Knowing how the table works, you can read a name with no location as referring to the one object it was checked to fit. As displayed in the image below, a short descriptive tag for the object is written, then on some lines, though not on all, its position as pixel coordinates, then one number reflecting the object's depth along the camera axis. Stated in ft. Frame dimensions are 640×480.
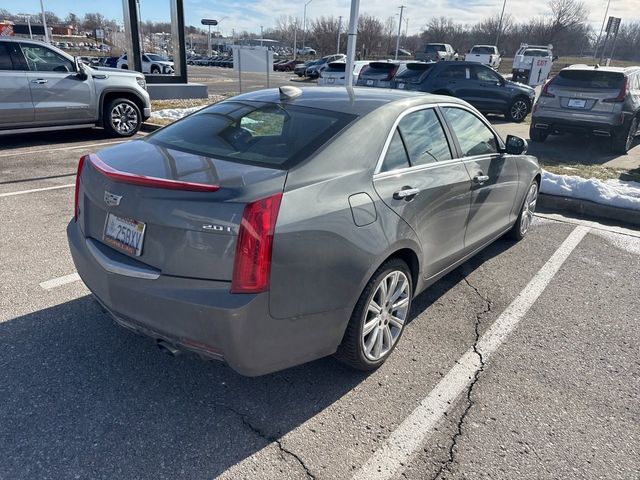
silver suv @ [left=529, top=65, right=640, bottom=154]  31.48
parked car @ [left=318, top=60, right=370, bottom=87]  59.88
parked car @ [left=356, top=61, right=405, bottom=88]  49.55
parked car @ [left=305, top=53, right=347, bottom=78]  117.06
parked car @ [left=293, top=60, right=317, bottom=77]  128.77
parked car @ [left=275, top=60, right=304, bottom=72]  160.86
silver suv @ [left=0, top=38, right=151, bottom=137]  27.96
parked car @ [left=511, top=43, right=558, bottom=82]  87.86
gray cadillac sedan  7.32
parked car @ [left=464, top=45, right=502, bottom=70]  120.26
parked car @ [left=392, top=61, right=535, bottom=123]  45.11
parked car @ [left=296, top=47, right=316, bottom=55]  230.17
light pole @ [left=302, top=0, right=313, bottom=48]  283.79
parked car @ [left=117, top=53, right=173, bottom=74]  103.02
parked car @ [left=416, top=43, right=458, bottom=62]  123.85
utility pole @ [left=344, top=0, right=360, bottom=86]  31.04
